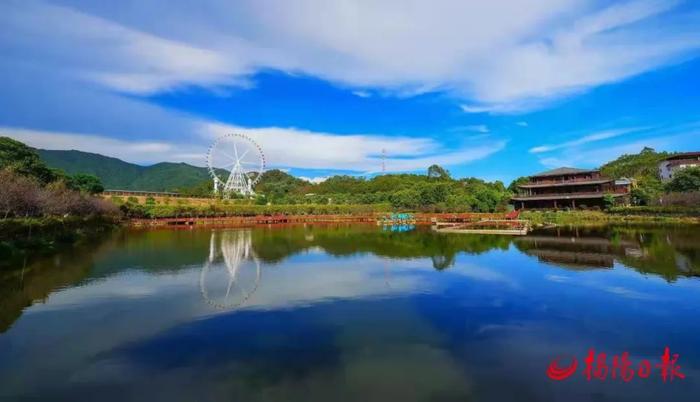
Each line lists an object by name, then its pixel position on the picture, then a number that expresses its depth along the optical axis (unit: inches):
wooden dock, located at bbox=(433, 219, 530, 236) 1199.4
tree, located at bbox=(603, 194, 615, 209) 1685.5
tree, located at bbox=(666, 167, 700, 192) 1544.7
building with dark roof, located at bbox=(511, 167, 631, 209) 1780.3
